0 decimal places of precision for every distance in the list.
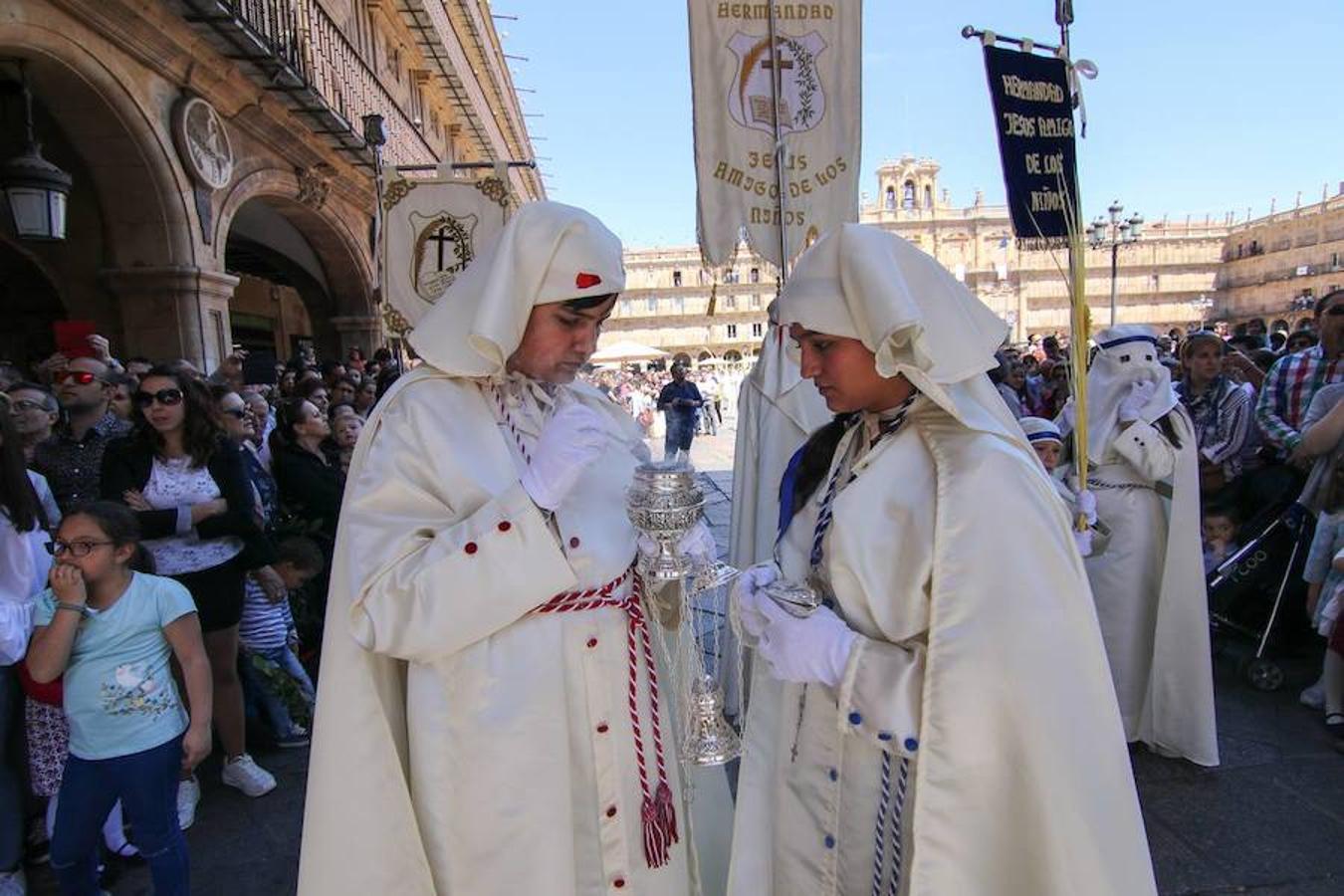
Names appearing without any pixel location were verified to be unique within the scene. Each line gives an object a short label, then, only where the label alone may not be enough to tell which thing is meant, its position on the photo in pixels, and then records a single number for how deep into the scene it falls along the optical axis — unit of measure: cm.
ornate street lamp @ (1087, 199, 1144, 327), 2122
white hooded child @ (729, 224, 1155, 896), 147
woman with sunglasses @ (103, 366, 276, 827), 337
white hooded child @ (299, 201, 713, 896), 167
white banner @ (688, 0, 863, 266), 409
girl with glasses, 253
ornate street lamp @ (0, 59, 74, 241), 486
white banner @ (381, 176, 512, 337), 566
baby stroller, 460
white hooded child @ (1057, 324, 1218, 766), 374
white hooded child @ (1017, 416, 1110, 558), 325
